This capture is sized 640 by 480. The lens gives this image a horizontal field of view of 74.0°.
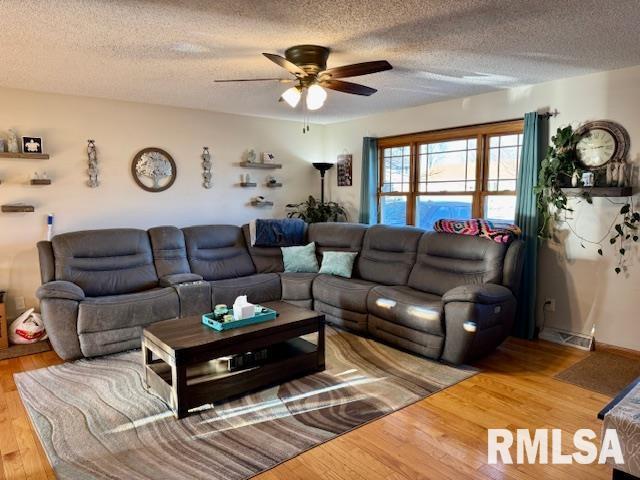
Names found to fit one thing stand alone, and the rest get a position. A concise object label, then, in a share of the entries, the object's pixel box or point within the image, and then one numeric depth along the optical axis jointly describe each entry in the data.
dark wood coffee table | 2.66
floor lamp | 6.08
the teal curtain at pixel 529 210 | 3.98
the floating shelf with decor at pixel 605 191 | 3.42
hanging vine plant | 3.56
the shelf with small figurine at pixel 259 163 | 5.61
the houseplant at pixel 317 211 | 6.05
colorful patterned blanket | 3.82
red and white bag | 3.94
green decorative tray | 2.93
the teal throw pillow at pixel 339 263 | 4.67
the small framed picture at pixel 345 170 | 6.03
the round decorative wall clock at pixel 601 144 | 3.53
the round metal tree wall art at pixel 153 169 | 4.85
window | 4.41
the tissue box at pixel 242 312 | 3.06
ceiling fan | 2.79
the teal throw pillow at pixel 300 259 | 4.92
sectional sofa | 3.48
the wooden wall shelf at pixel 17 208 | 4.09
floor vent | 3.84
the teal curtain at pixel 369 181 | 5.57
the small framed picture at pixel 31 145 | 4.13
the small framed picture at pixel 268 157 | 5.81
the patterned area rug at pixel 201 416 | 2.25
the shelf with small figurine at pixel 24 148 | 4.04
